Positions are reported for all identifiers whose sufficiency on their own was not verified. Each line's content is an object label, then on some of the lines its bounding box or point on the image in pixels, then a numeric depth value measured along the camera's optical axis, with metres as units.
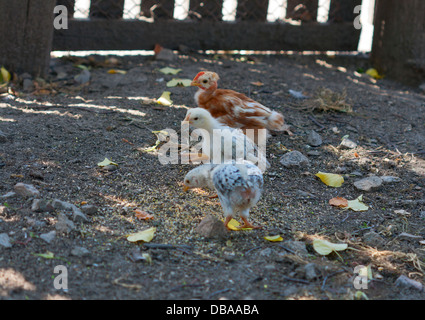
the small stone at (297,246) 3.21
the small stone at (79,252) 2.97
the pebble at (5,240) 2.95
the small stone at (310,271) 2.96
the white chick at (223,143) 3.90
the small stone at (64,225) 3.15
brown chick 4.39
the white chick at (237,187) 3.28
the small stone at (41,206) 3.31
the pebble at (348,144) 4.81
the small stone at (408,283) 2.94
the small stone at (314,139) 4.81
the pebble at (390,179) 4.29
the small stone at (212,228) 3.32
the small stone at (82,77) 5.77
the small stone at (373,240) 3.38
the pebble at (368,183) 4.14
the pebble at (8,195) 3.43
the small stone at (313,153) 4.65
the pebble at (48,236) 3.05
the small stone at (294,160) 4.42
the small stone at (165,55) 6.51
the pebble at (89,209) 3.41
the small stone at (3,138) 4.20
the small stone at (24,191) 3.47
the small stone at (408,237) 3.48
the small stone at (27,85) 5.48
